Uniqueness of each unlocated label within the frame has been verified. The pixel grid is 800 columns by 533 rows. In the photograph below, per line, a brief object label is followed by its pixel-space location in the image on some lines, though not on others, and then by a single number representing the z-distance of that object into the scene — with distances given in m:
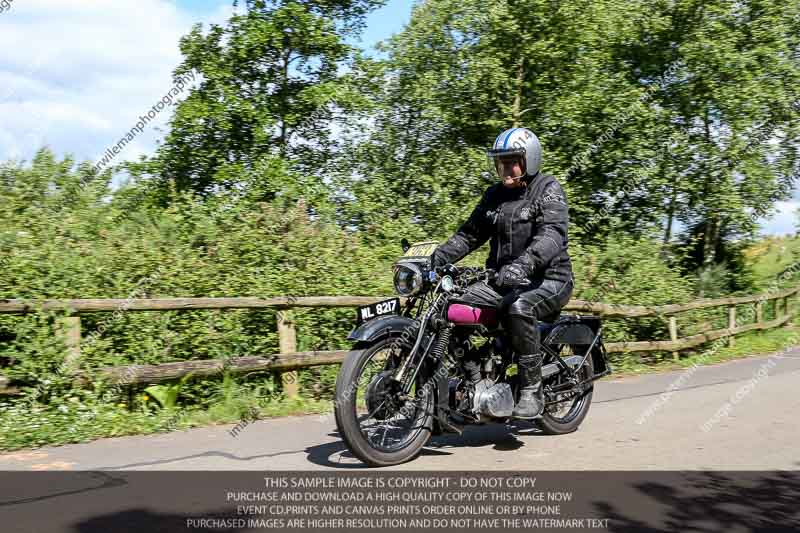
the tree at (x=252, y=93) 23.06
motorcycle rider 5.86
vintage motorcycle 5.19
